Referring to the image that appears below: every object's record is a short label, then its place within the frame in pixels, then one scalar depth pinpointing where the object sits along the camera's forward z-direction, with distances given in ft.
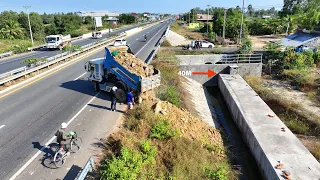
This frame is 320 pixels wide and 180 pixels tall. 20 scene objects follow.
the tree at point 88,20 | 376.89
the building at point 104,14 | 414.45
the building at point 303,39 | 117.80
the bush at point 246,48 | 97.04
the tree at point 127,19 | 460.55
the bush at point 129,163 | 26.68
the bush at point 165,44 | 143.61
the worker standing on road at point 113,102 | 47.32
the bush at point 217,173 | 31.68
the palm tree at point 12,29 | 175.23
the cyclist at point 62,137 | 30.71
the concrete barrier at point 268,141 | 34.30
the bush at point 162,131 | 37.32
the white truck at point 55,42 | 127.85
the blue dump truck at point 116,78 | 47.93
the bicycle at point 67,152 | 30.87
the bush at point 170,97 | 54.85
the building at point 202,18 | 426.35
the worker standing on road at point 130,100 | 45.47
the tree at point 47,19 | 335.22
